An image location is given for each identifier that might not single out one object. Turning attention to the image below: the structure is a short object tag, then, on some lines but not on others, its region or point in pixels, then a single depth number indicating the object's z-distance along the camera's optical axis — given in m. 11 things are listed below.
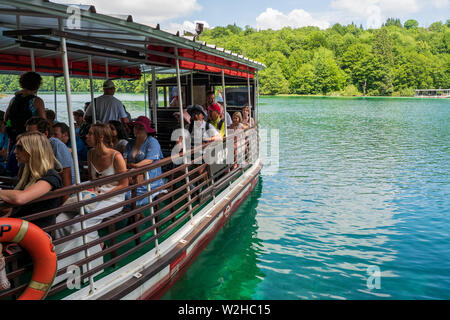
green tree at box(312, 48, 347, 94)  106.62
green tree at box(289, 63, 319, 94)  107.25
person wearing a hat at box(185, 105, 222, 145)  7.28
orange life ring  3.03
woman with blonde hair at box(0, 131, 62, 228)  3.52
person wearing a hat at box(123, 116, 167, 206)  5.94
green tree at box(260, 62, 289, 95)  105.06
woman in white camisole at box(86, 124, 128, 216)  4.83
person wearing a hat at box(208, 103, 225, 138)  8.23
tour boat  3.52
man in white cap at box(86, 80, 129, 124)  7.70
